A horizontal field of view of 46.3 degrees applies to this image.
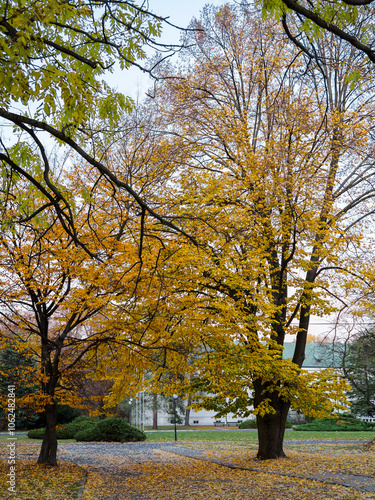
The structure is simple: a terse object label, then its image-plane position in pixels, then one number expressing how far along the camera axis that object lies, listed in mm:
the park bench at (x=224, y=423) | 43372
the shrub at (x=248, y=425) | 34131
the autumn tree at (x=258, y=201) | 9625
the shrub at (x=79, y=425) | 23509
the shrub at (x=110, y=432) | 21469
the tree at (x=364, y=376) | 22844
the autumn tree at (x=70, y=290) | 8523
